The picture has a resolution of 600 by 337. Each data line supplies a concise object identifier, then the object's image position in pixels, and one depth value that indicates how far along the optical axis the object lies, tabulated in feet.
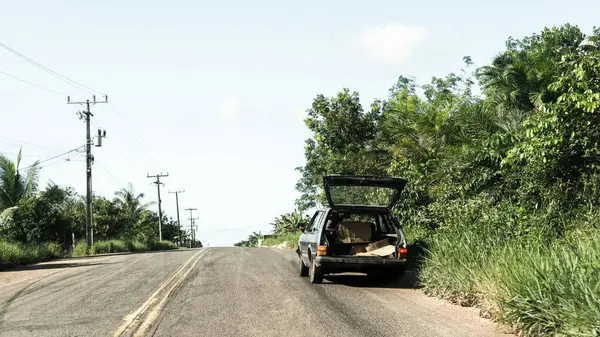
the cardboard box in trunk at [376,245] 42.75
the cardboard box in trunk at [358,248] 42.91
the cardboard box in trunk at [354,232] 43.91
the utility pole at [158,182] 223.92
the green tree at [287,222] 171.32
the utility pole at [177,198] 276.86
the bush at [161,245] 185.82
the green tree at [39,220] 113.39
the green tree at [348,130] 79.25
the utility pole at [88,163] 127.03
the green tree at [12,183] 101.81
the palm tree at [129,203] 185.06
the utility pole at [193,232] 349.61
